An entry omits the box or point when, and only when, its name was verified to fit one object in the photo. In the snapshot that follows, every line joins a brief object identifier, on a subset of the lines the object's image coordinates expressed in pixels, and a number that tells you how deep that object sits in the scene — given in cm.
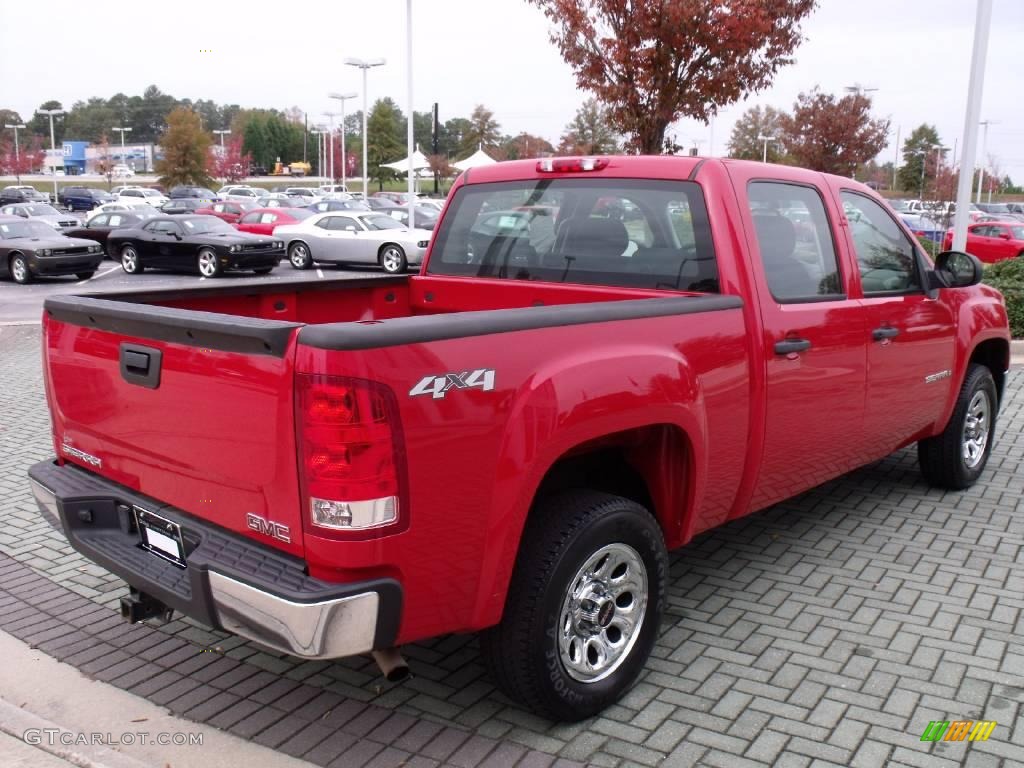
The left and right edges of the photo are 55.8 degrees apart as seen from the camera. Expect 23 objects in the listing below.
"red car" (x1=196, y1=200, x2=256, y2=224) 3461
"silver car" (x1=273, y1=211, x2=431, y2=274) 2438
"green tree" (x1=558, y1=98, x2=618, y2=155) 4994
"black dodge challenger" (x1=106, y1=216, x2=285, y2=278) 2300
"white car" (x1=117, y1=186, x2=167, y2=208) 5388
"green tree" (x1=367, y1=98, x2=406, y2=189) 9494
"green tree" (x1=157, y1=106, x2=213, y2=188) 7081
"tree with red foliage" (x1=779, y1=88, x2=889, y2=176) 3191
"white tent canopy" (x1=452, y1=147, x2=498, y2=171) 4775
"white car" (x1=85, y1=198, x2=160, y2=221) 2948
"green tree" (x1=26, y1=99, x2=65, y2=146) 14251
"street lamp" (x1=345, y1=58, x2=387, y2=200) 3781
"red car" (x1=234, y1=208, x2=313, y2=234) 2803
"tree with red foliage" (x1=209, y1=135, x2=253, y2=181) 8434
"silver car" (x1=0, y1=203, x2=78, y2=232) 3494
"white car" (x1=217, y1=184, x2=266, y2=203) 6044
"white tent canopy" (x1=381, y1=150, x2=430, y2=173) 5525
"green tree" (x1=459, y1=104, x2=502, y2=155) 9031
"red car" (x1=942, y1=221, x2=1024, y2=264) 2477
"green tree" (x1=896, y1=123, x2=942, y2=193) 7088
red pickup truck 277
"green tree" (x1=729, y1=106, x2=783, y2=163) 8394
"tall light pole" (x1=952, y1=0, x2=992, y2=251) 1212
